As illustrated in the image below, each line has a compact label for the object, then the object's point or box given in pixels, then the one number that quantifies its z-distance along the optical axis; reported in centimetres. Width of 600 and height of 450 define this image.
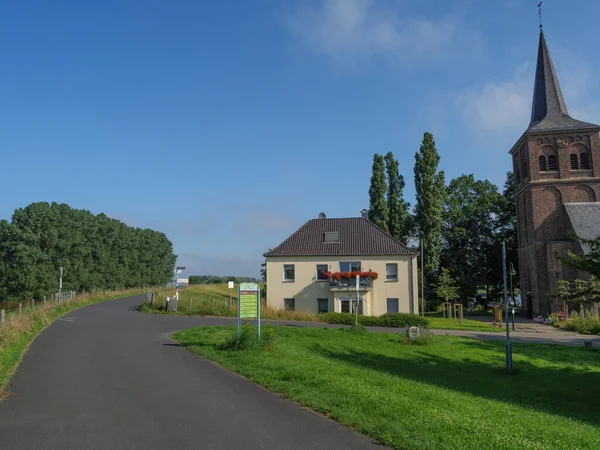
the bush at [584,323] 3161
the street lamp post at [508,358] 1670
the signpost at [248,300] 1648
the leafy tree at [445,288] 4591
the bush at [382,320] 2977
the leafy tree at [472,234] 5443
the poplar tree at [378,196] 5253
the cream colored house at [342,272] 3925
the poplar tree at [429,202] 4975
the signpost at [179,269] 3928
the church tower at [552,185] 4238
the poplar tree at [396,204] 5297
